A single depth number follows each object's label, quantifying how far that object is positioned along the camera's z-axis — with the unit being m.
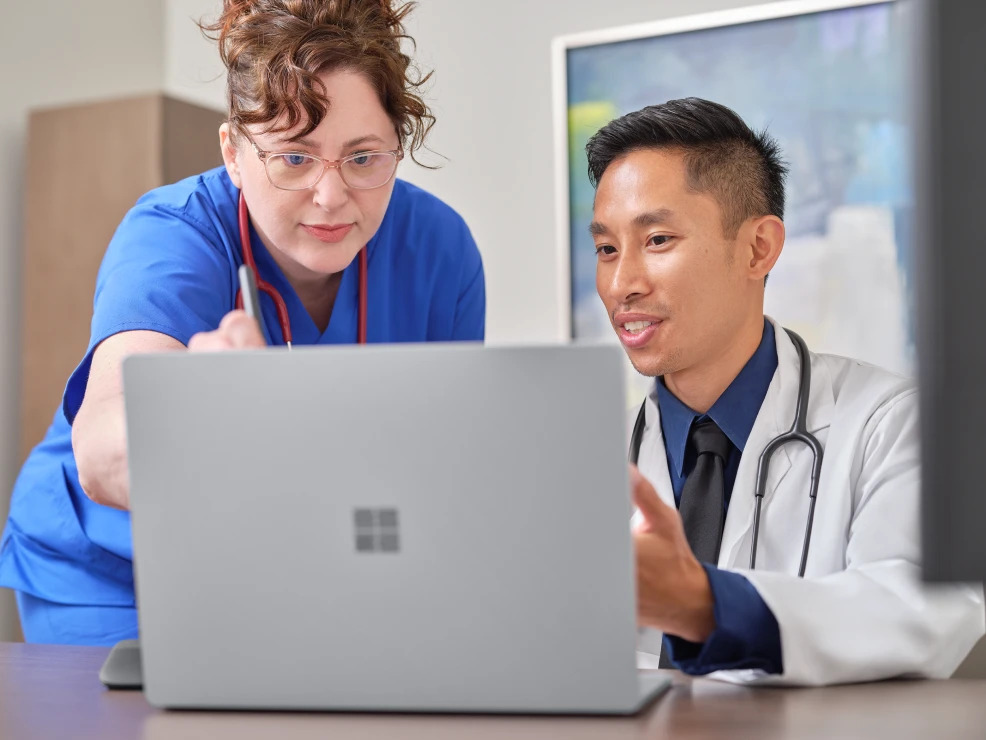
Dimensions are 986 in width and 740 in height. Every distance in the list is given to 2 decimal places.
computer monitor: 0.55
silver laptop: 0.73
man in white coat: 0.90
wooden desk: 0.74
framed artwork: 2.43
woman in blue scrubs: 1.26
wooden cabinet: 2.78
